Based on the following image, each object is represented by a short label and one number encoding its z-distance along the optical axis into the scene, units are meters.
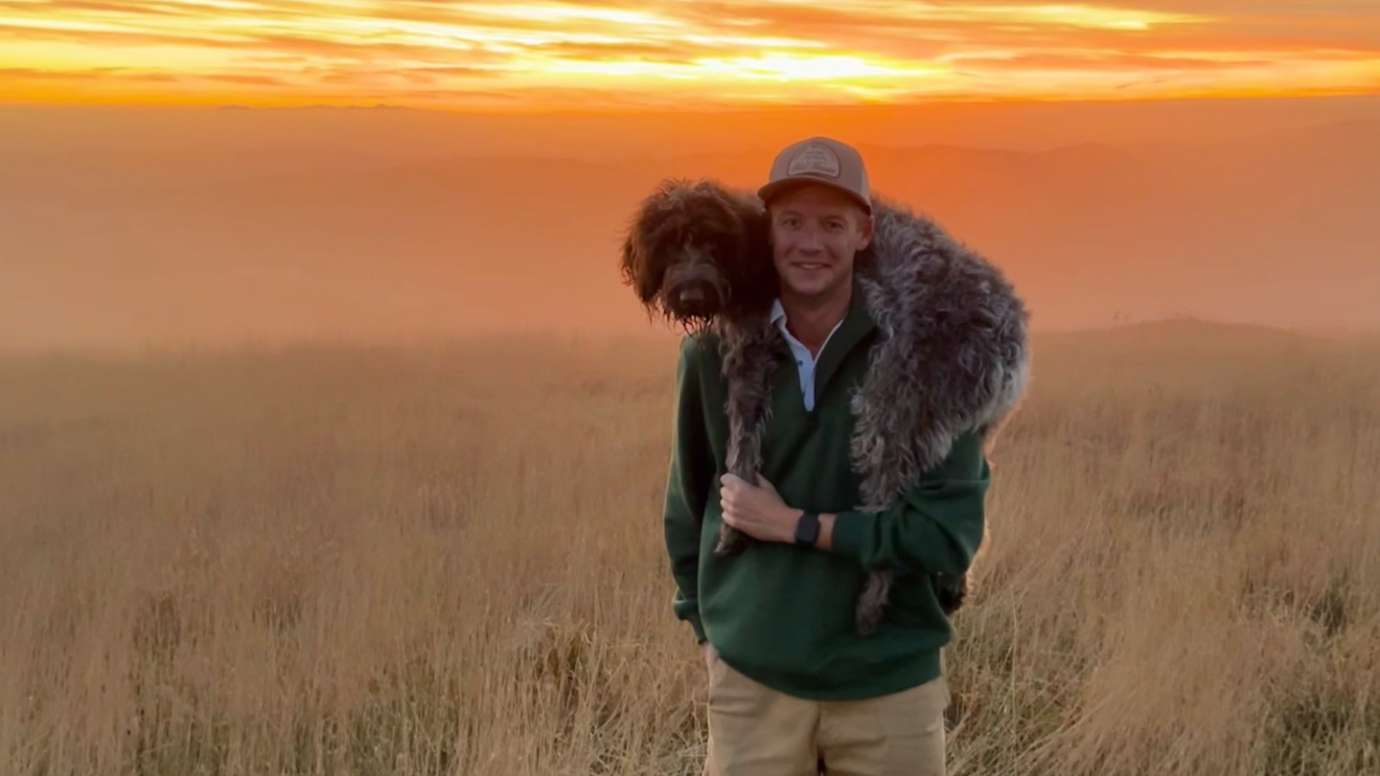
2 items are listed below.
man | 2.45
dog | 2.45
